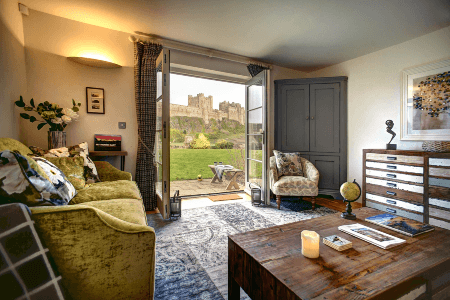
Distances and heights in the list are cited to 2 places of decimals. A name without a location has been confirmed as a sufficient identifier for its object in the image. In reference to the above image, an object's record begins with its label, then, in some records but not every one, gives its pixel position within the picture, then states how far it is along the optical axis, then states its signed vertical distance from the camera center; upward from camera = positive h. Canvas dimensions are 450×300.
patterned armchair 3.24 -0.63
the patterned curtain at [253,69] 3.94 +1.46
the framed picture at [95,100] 2.83 +0.64
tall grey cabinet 3.95 +0.45
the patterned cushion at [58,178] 1.46 -0.22
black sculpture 3.03 +0.21
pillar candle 1.04 -0.49
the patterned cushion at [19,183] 0.87 -0.15
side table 2.64 -0.08
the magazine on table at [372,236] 1.18 -0.54
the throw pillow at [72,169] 1.94 -0.20
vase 2.43 +0.10
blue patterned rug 1.45 -0.96
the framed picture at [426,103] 2.73 +0.59
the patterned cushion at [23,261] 0.74 -0.42
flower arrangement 2.35 +0.38
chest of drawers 2.35 -0.48
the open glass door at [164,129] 2.62 +0.23
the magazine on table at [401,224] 1.34 -0.54
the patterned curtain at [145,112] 3.02 +0.50
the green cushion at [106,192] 1.77 -0.41
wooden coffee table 0.85 -0.56
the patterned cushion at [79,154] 2.10 -0.07
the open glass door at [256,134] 3.46 +0.23
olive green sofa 0.88 -0.46
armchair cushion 3.64 -0.32
